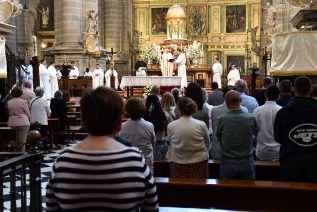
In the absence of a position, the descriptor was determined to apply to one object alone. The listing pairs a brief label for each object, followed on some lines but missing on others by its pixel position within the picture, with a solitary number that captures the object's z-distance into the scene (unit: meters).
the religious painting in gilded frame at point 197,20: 32.81
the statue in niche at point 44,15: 29.31
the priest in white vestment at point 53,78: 19.08
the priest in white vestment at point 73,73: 21.03
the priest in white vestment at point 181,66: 21.64
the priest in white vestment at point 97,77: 21.58
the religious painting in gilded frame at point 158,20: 33.53
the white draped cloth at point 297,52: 9.57
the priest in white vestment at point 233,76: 22.27
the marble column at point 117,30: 29.20
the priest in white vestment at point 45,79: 18.56
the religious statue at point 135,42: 30.56
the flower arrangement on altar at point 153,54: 27.73
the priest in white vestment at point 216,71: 24.55
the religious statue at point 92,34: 22.14
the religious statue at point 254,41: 26.48
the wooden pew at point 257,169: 5.75
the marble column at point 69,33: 21.70
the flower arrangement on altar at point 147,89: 16.87
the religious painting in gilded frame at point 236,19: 32.53
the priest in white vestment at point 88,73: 21.57
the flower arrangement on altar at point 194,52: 28.53
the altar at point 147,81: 19.27
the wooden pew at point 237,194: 4.47
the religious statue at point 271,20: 21.38
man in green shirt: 5.24
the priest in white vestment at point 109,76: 21.75
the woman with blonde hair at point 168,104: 7.23
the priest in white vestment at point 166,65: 22.69
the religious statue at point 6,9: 11.40
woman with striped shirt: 2.32
